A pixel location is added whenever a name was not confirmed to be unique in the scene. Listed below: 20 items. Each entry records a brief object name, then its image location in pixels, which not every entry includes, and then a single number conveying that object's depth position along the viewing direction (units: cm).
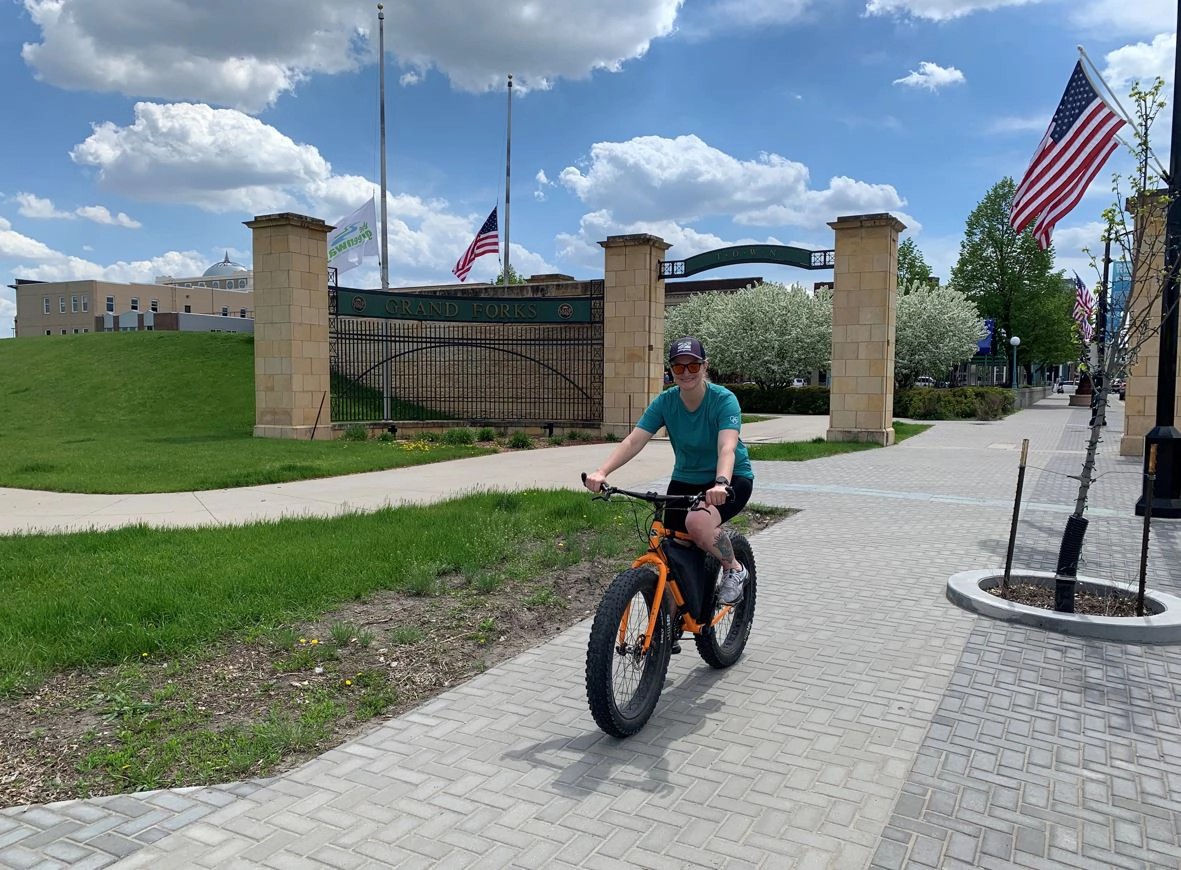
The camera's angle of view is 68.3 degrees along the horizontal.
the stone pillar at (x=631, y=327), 2005
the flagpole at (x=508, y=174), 3966
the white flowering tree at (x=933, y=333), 3709
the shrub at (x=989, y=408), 3216
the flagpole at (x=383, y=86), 2777
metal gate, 2027
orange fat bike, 365
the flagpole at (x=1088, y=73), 1120
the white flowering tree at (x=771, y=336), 3597
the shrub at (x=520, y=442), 1794
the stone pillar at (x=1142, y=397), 1570
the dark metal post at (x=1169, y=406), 951
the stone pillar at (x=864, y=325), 1822
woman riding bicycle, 409
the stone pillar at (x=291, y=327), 1777
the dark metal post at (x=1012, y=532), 598
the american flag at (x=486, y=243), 2658
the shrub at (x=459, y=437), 1806
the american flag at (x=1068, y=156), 1126
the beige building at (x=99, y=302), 8756
